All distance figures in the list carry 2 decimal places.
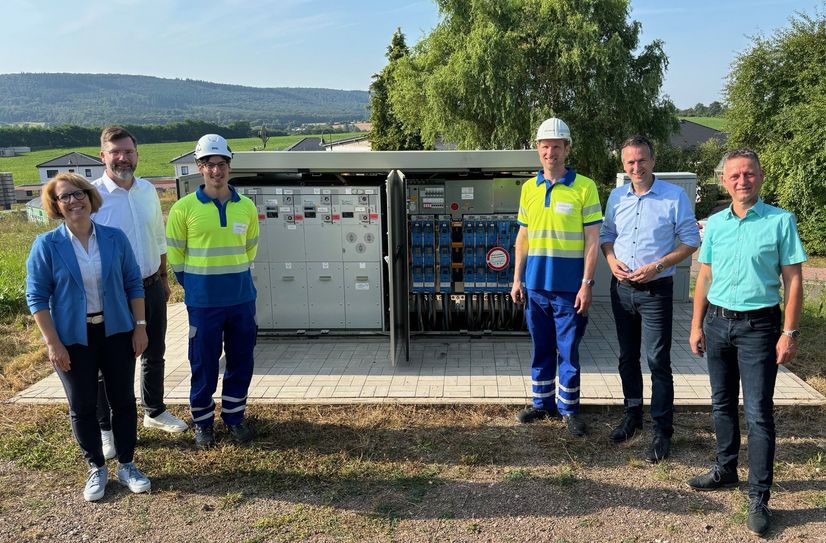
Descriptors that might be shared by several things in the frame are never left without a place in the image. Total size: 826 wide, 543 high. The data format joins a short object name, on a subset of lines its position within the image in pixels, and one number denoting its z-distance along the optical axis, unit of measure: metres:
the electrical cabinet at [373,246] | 6.47
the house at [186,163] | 64.59
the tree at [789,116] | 18.64
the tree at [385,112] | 37.81
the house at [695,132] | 51.49
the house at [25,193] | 63.40
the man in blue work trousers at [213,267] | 4.12
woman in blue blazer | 3.41
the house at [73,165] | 68.69
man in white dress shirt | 4.08
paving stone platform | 5.20
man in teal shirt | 3.20
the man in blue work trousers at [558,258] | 4.25
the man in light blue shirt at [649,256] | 3.88
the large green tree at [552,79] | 22.81
